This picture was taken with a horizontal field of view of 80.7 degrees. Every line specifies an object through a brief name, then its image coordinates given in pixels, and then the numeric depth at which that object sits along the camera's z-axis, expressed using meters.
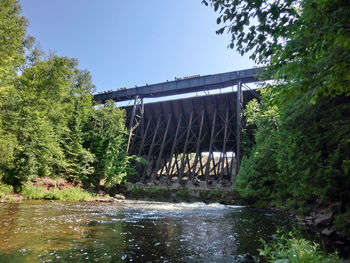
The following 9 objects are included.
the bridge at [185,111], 23.16
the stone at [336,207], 5.87
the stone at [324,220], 6.45
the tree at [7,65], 9.80
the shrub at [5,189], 9.77
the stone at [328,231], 5.61
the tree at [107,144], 18.05
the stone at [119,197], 18.06
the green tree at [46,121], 11.27
